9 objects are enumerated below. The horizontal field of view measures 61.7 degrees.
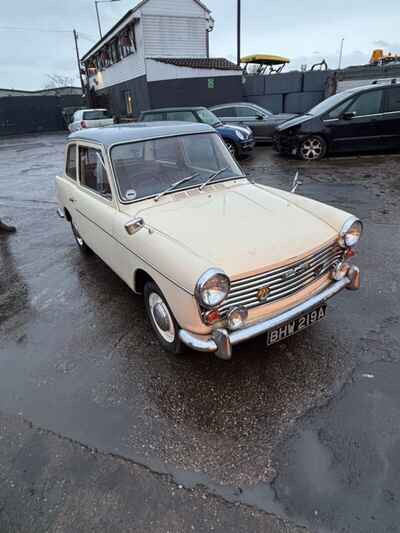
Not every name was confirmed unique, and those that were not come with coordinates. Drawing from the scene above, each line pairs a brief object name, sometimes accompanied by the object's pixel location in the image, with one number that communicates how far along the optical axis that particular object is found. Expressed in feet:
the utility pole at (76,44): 115.55
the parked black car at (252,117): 40.06
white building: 62.39
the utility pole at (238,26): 73.64
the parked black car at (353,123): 29.27
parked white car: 65.45
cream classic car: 7.55
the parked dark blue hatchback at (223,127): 33.65
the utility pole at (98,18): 117.68
